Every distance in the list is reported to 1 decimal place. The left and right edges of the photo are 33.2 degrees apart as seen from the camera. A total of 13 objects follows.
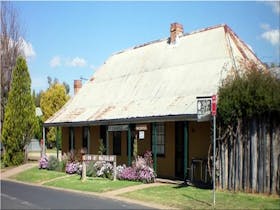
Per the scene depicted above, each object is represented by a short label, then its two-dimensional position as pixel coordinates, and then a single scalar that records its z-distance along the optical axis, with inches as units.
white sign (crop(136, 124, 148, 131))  801.6
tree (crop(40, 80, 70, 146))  2094.0
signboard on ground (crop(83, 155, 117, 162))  775.7
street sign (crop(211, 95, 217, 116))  520.1
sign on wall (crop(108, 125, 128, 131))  845.8
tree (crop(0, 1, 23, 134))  1379.2
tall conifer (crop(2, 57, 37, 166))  1168.8
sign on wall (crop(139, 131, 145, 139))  817.0
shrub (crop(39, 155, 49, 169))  1035.2
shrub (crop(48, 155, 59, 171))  1003.6
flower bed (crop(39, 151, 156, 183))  730.8
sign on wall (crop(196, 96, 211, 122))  623.8
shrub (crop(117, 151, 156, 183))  728.3
